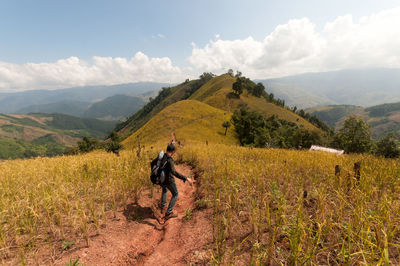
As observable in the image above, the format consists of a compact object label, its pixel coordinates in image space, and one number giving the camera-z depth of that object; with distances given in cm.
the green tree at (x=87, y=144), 5710
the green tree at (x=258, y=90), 12048
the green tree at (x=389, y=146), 2862
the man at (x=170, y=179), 575
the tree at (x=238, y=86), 11231
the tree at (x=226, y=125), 6794
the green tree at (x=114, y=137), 6552
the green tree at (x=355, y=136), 3547
